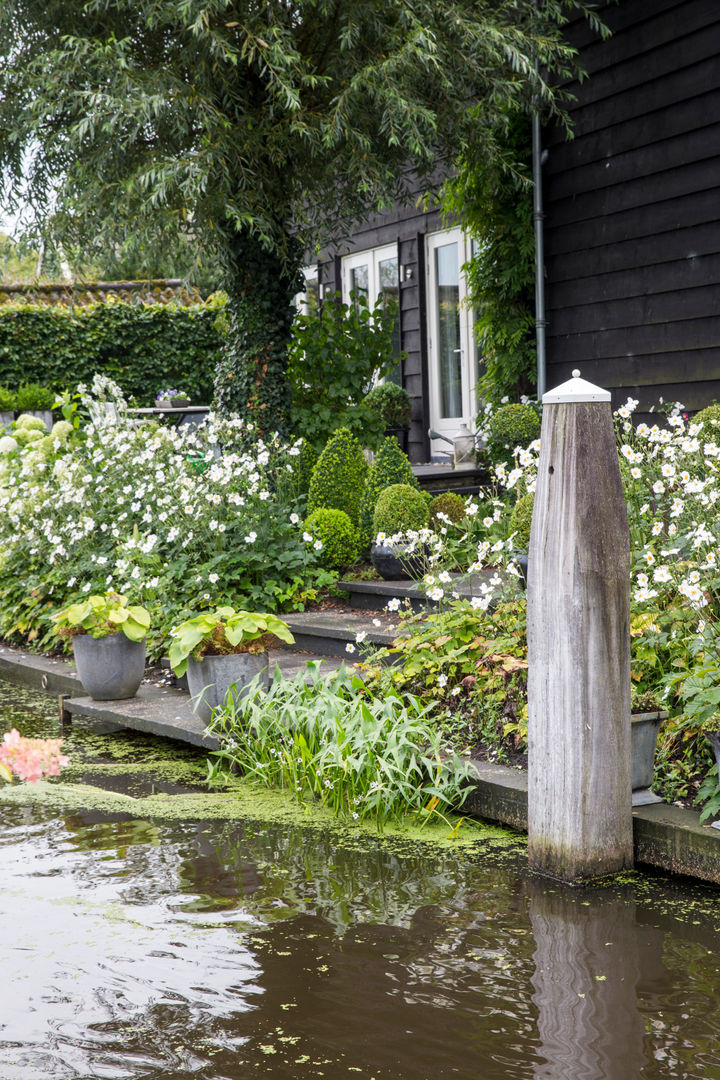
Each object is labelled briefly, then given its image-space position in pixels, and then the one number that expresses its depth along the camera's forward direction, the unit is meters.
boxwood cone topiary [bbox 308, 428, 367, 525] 7.44
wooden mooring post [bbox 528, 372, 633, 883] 3.27
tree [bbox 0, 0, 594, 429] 7.27
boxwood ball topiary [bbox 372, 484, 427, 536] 6.62
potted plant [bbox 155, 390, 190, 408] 11.80
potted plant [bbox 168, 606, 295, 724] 4.93
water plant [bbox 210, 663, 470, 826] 4.00
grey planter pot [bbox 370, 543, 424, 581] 6.71
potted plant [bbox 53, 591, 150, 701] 5.64
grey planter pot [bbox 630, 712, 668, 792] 3.58
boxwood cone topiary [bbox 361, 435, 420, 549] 7.21
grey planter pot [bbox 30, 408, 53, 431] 12.76
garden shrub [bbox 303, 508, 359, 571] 7.17
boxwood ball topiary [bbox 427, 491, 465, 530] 7.43
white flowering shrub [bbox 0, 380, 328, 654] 6.69
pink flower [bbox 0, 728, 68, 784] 1.92
